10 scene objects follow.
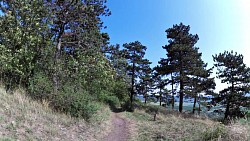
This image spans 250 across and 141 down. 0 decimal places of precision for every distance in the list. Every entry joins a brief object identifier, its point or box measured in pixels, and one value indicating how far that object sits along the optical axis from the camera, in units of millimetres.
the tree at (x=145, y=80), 26781
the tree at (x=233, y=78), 19719
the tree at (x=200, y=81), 21231
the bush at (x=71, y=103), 8367
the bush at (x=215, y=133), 6227
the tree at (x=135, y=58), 26794
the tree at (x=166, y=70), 22330
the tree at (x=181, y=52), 21344
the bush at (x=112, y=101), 23922
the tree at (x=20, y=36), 7953
